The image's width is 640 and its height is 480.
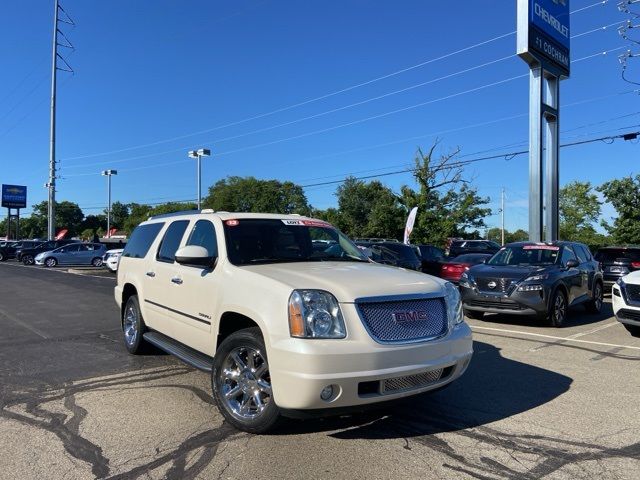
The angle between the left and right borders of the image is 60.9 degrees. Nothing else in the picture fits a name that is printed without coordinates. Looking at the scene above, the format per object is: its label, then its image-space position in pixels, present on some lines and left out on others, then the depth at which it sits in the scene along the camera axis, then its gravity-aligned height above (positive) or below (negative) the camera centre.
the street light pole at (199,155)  46.78 +7.34
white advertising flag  25.39 +0.73
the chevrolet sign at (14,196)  87.91 +6.72
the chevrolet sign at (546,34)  19.39 +7.81
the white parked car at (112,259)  26.41 -1.04
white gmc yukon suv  3.92 -0.66
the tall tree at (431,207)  38.23 +2.59
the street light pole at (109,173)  77.31 +9.28
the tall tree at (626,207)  33.72 +2.23
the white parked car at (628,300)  8.63 -0.94
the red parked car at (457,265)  15.72 -0.70
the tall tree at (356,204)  71.19 +4.90
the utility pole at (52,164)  45.31 +6.16
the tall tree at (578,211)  46.66 +2.71
